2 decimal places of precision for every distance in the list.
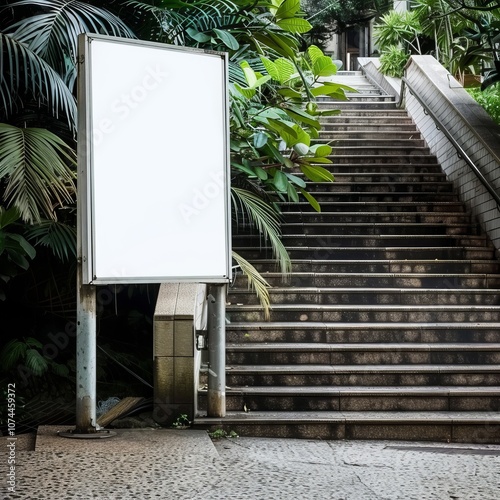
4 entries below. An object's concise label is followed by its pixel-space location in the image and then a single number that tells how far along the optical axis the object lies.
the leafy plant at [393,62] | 15.31
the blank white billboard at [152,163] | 4.54
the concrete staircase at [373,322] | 5.58
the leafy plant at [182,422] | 5.21
